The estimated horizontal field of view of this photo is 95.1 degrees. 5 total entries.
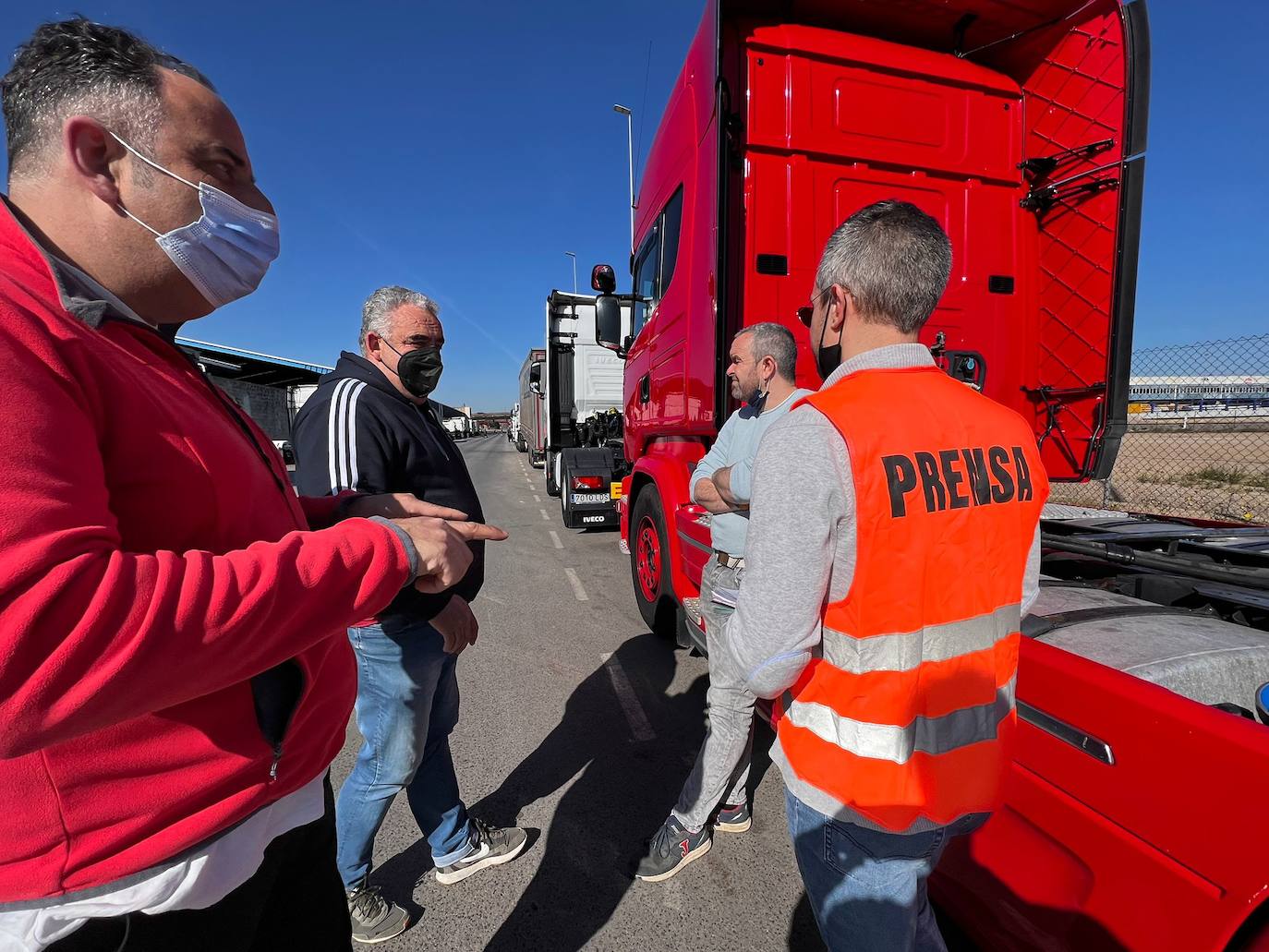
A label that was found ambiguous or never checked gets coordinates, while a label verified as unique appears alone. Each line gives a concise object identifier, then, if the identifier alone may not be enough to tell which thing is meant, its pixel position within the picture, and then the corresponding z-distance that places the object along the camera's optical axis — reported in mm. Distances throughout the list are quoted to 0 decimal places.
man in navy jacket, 1622
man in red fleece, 582
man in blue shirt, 2059
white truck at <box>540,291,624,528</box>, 7832
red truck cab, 2861
